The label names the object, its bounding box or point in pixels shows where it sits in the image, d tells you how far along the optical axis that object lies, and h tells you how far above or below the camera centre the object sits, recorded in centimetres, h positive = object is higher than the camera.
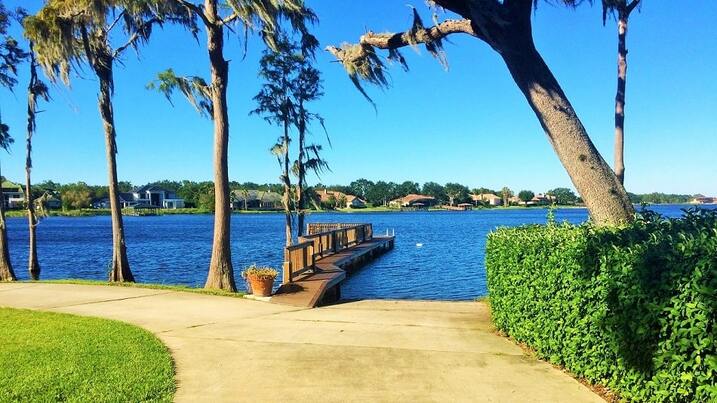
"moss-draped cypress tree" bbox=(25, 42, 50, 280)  2034 +282
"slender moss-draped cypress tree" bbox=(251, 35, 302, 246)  2225 +478
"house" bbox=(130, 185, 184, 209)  15075 +297
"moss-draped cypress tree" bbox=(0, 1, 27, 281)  1764 +487
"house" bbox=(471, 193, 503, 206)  18362 +81
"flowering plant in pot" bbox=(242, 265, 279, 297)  1088 -163
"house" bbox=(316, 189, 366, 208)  9548 +88
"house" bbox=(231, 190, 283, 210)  13451 +153
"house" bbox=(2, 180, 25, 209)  11225 +296
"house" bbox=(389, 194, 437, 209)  16688 +32
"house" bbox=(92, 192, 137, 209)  14725 +208
